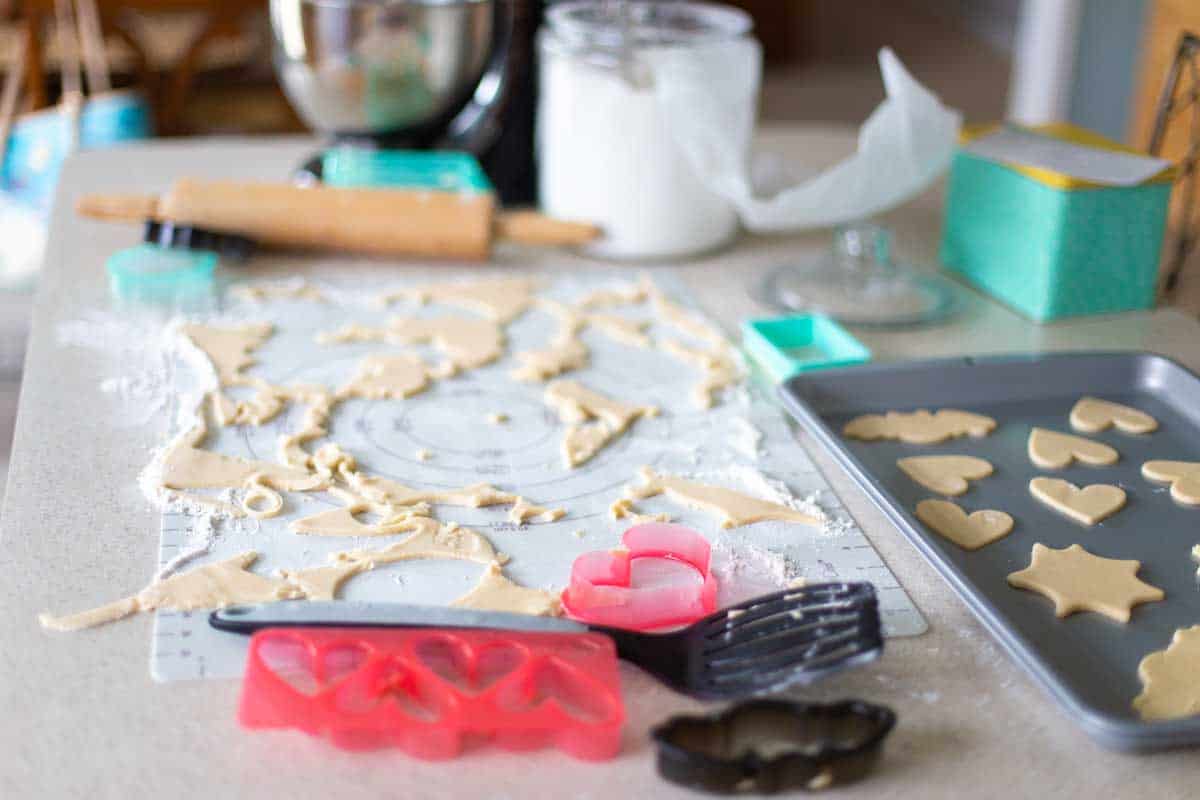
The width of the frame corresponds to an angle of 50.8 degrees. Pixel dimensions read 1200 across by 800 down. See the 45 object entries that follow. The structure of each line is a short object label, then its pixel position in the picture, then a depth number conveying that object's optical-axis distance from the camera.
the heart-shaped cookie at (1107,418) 0.76
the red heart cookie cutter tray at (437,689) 0.48
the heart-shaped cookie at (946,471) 0.69
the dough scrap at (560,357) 0.84
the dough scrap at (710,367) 0.81
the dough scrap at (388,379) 0.80
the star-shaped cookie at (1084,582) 0.58
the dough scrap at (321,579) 0.58
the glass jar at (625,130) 0.97
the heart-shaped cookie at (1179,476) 0.68
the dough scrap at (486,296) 0.94
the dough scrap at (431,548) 0.61
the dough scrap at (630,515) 0.66
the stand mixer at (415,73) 1.07
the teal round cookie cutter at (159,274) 0.93
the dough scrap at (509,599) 0.57
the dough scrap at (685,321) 0.89
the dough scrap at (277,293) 0.95
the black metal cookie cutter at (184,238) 0.97
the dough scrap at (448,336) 0.86
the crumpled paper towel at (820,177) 0.96
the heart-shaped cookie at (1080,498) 0.66
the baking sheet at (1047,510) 0.53
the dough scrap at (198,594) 0.56
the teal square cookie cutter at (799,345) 0.82
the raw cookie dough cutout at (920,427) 0.75
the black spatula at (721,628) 0.51
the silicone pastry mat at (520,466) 0.60
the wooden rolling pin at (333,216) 1.00
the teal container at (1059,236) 0.87
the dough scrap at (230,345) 0.81
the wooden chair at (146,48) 2.68
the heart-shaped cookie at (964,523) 0.64
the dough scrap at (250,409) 0.75
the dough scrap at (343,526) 0.63
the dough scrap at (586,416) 0.73
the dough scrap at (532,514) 0.65
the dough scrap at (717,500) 0.66
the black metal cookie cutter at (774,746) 0.45
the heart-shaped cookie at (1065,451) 0.72
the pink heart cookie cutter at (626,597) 0.57
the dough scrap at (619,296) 0.96
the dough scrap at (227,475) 0.67
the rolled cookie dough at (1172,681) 0.51
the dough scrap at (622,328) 0.90
